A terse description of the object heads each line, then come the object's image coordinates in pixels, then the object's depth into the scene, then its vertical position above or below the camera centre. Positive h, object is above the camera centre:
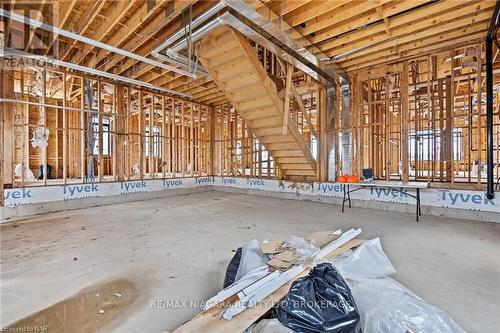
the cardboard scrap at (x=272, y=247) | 2.29 -0.77
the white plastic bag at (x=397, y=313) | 1.36 -0.83
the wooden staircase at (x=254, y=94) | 4.29 +1.37
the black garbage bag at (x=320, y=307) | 1.29 -0.75
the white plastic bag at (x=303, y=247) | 2.24 -0.77
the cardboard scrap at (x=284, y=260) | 1.98 -0.77
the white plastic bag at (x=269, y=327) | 1.32 -0.86
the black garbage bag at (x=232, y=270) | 1.98 -0.82
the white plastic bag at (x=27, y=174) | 6.70 -0.20
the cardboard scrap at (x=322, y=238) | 2.61 -0.79
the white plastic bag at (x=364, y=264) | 1.88 -0.76
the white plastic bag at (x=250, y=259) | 1.99 -0.76
